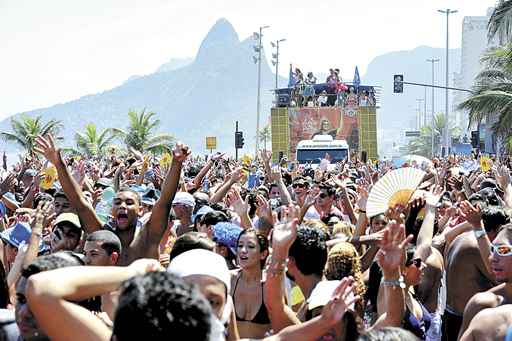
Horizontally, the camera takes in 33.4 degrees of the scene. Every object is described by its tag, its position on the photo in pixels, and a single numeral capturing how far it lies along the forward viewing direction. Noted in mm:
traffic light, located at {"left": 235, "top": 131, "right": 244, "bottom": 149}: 33506
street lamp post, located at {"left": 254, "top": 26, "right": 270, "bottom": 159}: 46756
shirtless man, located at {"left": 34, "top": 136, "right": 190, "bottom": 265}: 5633
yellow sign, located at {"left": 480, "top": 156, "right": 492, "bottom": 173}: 15216
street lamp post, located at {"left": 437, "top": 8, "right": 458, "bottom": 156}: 56475
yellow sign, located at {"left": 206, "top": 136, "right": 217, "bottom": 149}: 34812
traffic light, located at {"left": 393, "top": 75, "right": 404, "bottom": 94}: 37275
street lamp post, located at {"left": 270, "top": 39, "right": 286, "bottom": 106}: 52131
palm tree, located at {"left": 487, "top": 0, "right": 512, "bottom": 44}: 24153
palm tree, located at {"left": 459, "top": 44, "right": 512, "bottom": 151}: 25891
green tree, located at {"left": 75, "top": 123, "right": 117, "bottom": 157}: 58250
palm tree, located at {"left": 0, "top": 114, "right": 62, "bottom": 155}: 45875
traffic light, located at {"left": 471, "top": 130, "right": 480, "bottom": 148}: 39469
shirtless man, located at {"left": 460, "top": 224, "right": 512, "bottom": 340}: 4656
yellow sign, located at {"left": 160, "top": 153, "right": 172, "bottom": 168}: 15558
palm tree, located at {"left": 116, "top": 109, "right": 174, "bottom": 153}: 55156
